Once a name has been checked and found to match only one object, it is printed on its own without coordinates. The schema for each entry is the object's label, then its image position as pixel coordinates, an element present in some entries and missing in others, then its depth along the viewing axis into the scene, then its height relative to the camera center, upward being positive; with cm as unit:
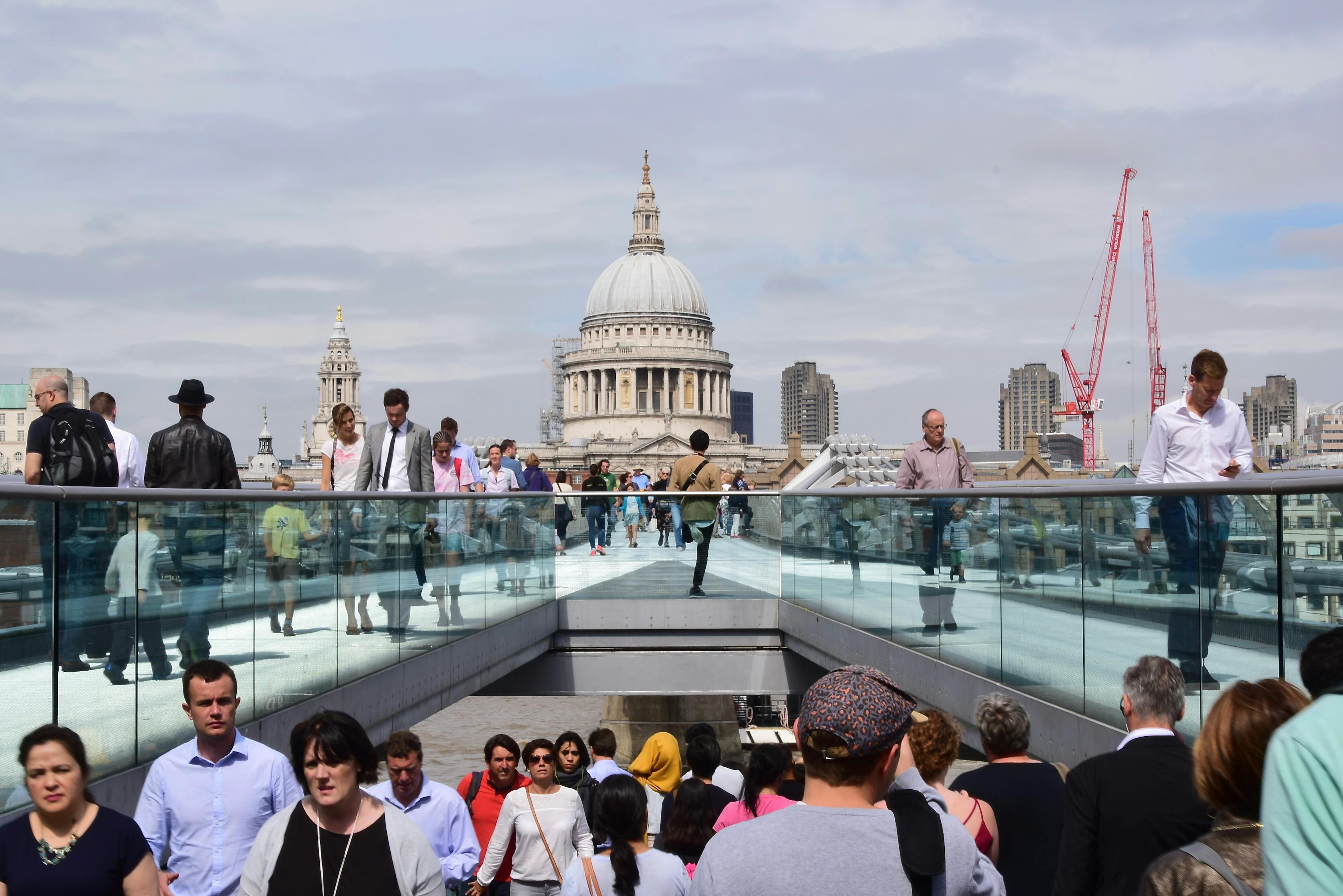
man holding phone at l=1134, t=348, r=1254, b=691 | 697 -14
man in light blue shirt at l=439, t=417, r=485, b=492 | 1562 +22
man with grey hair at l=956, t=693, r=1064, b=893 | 560 -129
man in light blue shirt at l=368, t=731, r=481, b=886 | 705 -157
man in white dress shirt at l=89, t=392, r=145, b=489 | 1050 +15
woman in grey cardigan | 469 -116
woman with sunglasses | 759 -183
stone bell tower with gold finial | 19538 +1254
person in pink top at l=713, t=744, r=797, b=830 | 729 -158
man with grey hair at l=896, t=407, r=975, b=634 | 1295 +6
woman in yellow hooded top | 1015 -198
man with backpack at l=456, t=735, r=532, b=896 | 834 -179
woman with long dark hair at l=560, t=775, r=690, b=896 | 630 -164
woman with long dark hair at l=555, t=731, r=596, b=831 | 938 -181
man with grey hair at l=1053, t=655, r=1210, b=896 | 462 -107
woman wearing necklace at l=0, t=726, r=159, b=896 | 444 -109
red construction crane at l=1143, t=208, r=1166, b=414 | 14388 +939
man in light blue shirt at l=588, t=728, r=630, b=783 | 955 -183
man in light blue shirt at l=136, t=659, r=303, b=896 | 566 -122
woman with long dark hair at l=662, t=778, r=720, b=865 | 759 -176
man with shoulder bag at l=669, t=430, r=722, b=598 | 1656 -18
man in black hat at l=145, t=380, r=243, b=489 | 998 +11
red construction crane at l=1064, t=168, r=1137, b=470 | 14825 +660
